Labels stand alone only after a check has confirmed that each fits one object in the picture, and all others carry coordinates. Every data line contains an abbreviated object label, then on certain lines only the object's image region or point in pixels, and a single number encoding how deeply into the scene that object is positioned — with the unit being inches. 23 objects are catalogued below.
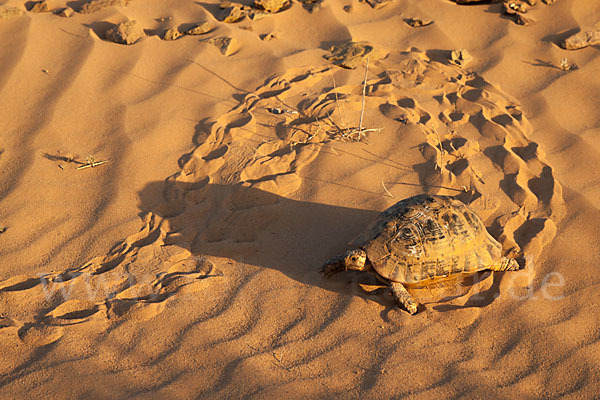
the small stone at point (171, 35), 233.5
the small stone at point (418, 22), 241.3
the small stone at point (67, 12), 243.2
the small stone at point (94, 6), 245.4
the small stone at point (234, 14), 242.1
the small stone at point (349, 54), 220.8
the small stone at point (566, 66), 217.3
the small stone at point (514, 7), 240.1
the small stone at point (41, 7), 247.3
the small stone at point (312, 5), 248.9
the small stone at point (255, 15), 243.9
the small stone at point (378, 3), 251.9
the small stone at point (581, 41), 224.1
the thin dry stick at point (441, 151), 177.7
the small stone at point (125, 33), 229.3
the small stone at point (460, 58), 222.4
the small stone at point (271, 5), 245.0
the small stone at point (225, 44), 228.8
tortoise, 136.9
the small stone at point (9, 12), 240.7
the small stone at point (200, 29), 235.5
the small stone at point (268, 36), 236.7
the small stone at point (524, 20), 236.4
